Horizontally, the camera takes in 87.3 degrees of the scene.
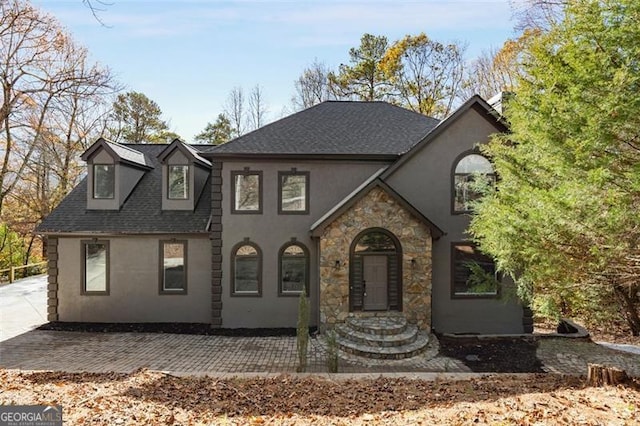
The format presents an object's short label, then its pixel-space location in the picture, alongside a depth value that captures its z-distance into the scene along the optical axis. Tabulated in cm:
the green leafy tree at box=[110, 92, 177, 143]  2652
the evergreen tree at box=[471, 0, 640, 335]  442
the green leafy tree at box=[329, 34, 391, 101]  2473
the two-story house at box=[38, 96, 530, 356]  997
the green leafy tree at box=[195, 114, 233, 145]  2873
